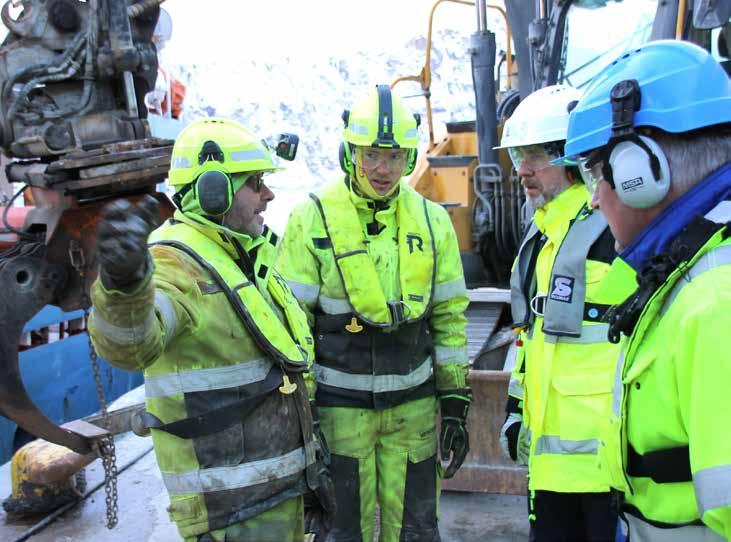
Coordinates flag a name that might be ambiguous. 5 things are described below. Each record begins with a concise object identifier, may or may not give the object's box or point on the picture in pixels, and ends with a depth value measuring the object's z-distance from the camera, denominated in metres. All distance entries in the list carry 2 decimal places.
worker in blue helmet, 1.38
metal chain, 3.74
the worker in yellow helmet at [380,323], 3.50
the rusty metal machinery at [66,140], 3.62
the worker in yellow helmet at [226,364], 2.29
